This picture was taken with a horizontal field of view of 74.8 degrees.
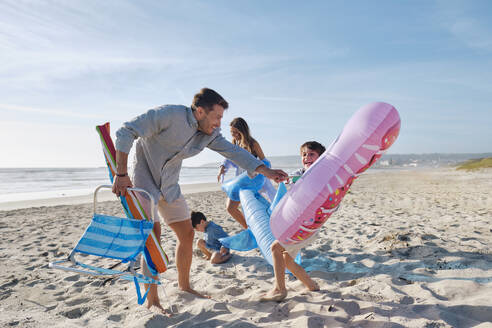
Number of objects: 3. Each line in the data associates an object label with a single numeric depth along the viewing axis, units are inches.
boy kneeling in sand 165.6
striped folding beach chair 91.4
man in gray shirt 99.4
